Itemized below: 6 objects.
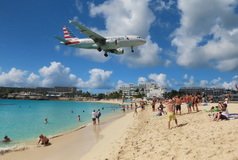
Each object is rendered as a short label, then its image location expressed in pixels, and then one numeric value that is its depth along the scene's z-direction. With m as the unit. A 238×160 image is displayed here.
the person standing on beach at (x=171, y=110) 9.21
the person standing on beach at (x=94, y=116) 17.08
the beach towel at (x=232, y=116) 9.17
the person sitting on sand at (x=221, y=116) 9.00
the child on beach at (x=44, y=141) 10.20
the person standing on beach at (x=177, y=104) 13.98
